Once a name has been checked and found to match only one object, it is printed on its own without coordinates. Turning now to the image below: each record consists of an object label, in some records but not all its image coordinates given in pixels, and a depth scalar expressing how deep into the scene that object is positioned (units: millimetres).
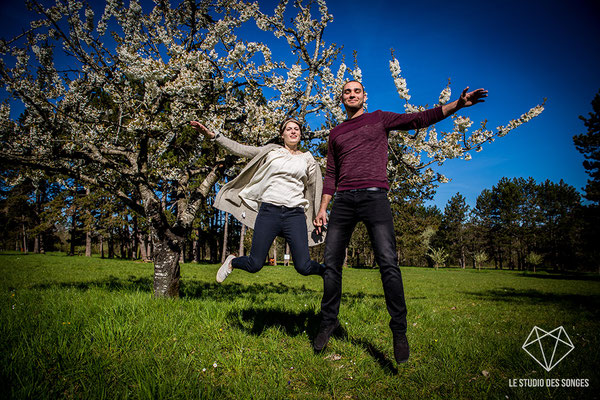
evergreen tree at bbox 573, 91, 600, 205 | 22594
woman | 3338
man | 2605
